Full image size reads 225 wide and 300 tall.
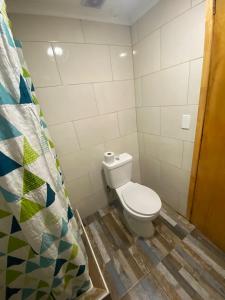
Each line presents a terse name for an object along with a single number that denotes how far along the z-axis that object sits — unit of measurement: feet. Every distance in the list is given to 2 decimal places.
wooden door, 2.80
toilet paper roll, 4.85
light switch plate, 3.82
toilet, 4.08
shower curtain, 1.55
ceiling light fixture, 3.44
